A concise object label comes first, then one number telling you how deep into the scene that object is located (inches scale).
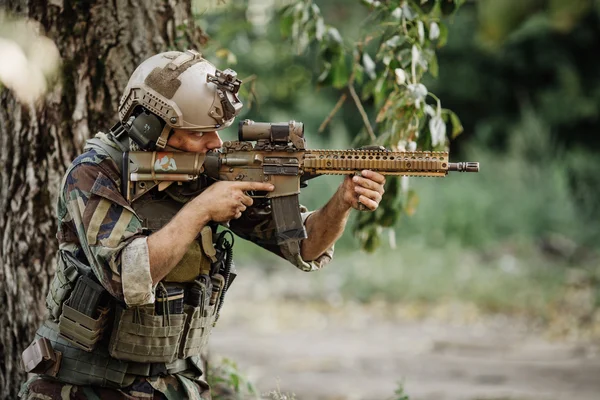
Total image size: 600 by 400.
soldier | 262.5
